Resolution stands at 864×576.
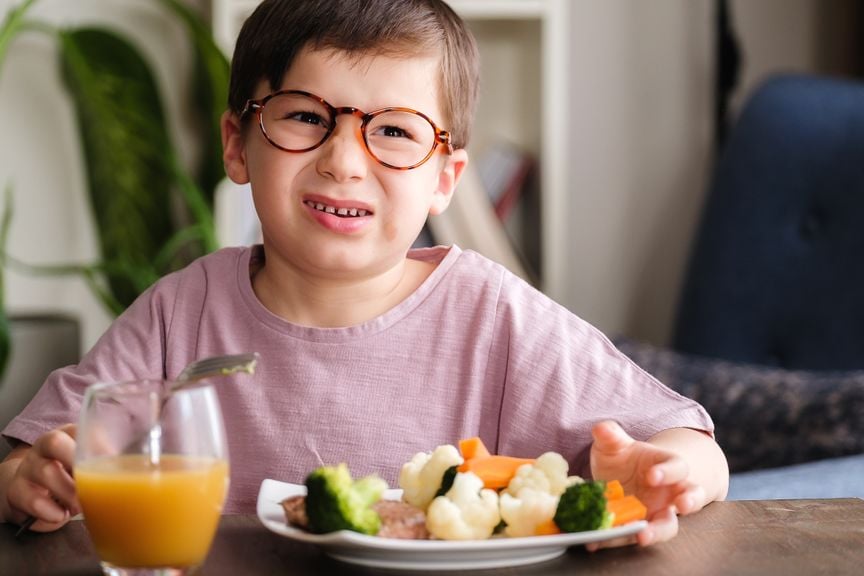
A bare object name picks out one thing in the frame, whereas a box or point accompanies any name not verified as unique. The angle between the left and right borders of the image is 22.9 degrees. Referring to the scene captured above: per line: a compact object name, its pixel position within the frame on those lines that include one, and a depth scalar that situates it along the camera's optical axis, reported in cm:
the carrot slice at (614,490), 105
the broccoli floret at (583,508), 101
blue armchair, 208
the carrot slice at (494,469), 105
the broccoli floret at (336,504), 101
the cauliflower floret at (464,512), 101
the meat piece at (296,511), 103
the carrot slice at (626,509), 104
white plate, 99
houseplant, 223
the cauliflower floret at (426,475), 104
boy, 125
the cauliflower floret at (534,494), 102
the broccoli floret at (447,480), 104
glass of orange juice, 98
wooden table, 102
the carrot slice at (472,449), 107
